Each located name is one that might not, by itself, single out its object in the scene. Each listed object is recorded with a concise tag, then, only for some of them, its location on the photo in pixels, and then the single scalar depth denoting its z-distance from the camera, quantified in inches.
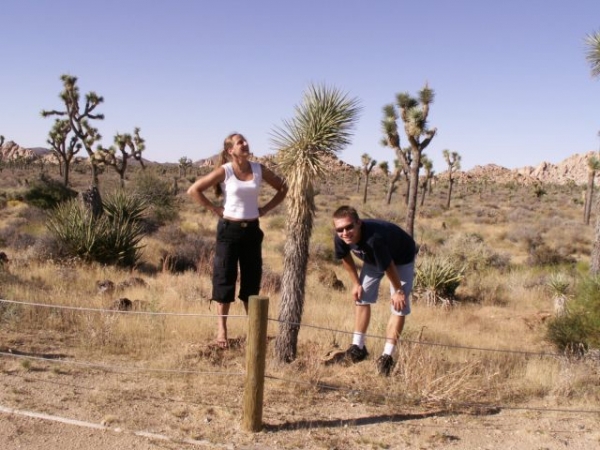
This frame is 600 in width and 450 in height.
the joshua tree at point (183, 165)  2116.0
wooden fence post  156.7
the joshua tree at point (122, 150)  1094.1
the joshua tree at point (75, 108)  887.7
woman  197.3
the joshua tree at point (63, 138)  1042.7
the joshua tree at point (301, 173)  197.6
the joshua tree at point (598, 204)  379.2
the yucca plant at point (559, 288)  379.9
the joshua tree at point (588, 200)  1104.8
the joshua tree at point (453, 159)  1701.5
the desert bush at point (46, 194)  773.9
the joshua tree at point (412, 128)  552.1
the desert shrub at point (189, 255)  420.6
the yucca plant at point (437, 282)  391.9
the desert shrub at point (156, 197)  700.7
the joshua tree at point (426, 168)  1456.4
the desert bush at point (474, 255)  550.9
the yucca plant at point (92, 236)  399.5
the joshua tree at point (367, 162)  1699.1
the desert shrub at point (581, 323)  242.7
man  182.5
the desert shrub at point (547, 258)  608.4
